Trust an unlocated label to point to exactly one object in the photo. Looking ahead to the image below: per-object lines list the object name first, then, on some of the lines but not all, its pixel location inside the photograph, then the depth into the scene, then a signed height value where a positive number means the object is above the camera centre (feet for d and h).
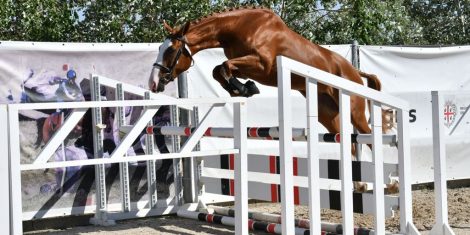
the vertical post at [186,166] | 22.85 -1.44
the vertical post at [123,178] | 21.53 -1.64
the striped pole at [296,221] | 16.21 -2.66
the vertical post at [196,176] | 22.79 -1.75
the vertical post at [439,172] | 17.04 -1.39
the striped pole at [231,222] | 17.77 -2.75
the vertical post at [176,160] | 22.71 -1.25
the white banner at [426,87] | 27.50 +0.95
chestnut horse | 18.63 +1.80
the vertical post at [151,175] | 21.89 -1.65
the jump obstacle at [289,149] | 13.70 -0.62
